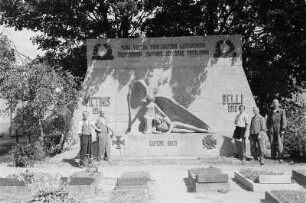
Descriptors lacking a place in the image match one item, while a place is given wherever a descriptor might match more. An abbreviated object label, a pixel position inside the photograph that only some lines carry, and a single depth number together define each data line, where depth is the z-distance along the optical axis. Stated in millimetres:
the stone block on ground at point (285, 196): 8125
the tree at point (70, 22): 18734
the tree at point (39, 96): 15156
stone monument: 17797
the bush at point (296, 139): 15102
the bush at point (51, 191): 8781
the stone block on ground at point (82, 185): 9852
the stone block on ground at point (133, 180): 10320
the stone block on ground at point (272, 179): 10367
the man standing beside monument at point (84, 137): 14633
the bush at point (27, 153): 14914
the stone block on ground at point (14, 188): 9883
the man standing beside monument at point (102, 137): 15484
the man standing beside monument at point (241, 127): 15500
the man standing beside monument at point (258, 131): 14844
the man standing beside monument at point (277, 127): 14961
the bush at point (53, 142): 16466
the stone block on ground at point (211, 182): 10234
